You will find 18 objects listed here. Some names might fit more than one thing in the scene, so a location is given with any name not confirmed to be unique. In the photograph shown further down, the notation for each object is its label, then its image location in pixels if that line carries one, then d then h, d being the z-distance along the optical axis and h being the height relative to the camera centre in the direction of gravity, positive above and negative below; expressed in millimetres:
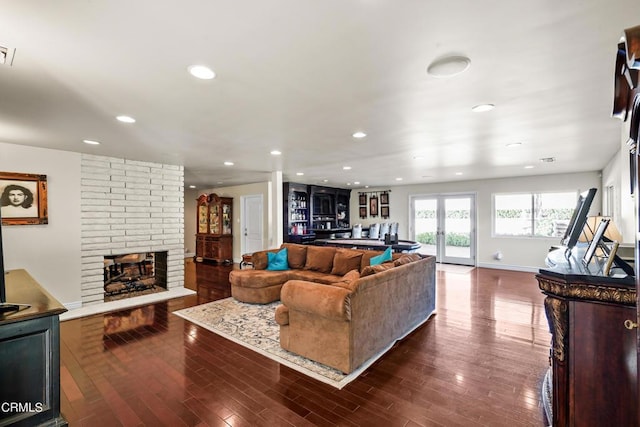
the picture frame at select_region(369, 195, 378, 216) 10234 +359
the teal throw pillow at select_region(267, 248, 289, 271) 5230 -830
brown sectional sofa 2643 -1000
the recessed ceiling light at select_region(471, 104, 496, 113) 2592 +980
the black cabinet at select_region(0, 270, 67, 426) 1729 -931
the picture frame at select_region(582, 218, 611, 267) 1800 -178
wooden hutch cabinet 8938 -412
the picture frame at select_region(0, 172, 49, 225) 3953 +260
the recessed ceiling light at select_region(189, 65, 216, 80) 1911 +985
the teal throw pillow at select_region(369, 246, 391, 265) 4137 -617
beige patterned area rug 2695 -1441
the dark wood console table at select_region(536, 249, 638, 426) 1410 -675
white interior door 8555 -246
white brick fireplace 4684 +40
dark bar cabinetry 8633 +155
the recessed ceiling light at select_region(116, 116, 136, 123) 2887 +991
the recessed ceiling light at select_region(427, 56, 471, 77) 1809 +968
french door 8375 -335
